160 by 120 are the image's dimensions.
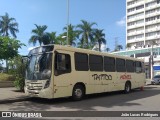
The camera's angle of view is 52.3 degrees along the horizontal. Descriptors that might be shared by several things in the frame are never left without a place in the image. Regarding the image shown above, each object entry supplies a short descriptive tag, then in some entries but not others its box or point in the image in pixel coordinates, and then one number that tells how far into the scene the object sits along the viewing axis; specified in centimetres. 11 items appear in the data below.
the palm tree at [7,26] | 3610
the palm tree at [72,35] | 3014
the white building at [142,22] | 5573
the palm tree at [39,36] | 3346
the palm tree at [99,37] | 3575
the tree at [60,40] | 2730
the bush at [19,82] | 1181
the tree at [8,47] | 968
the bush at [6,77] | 1650
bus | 875
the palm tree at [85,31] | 3339
